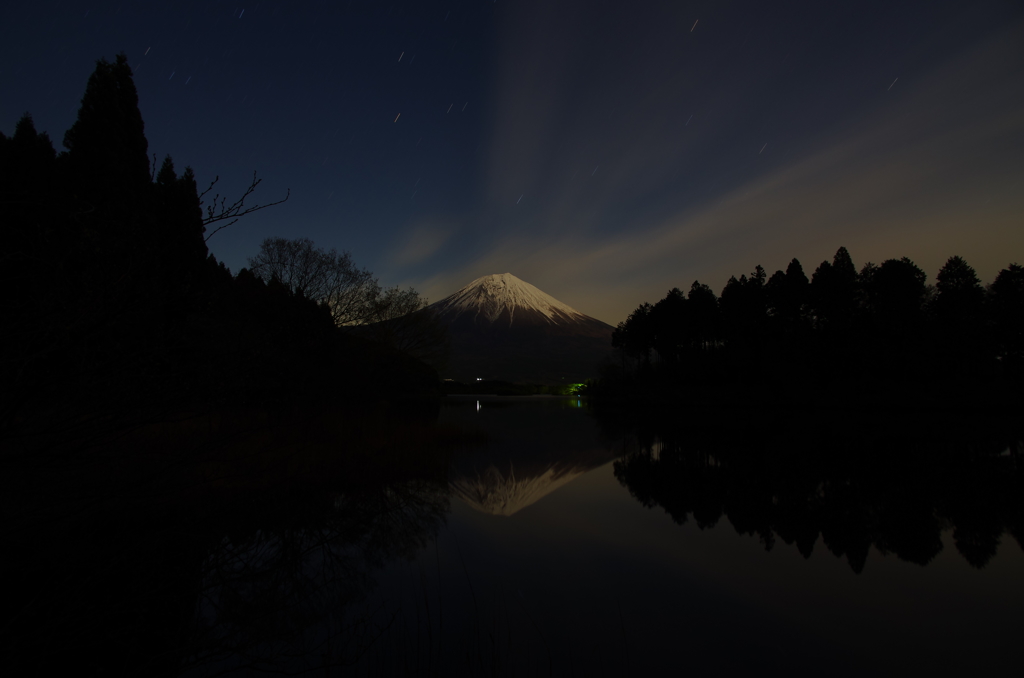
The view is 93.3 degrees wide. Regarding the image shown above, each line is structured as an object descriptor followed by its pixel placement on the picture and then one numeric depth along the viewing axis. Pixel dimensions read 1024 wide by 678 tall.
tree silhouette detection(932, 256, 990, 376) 44.25
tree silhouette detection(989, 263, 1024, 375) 43.22
